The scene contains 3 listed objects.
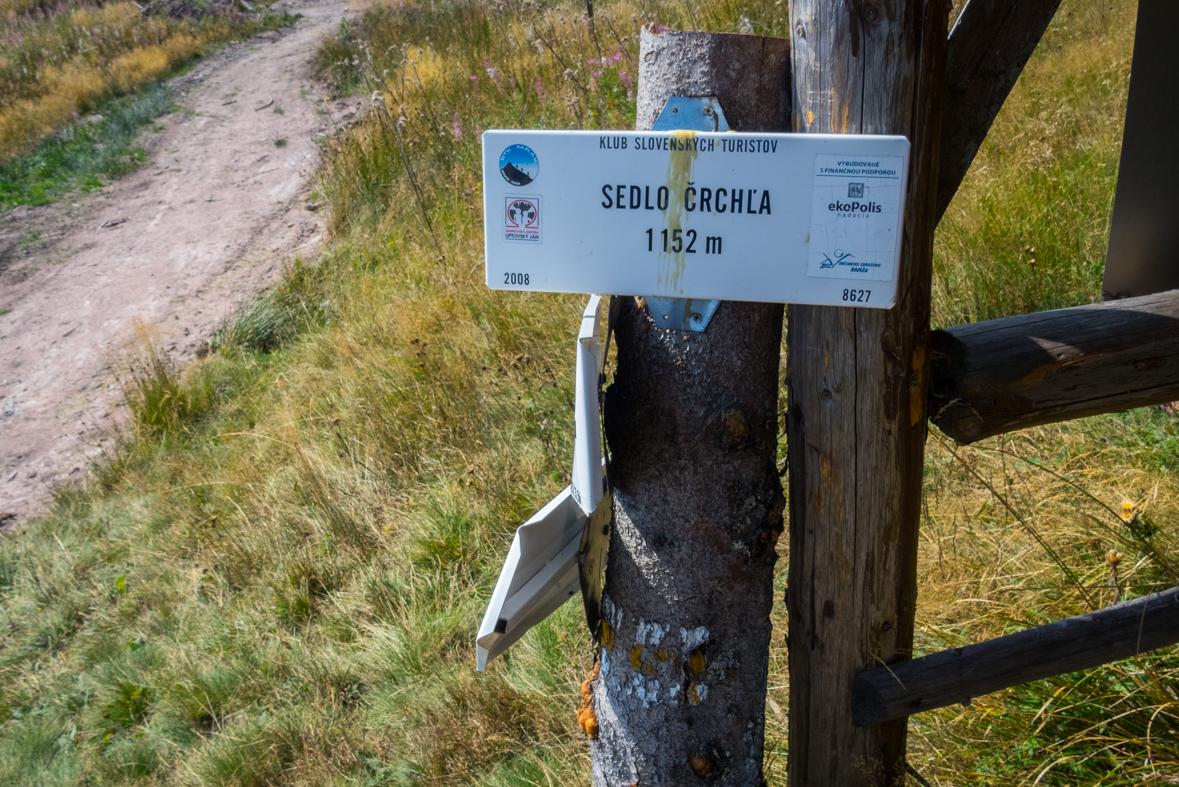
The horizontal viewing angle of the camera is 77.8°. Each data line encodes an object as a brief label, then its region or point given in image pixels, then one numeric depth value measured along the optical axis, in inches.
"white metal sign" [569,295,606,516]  49.6
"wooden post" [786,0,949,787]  44.9
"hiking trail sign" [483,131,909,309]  42.4
